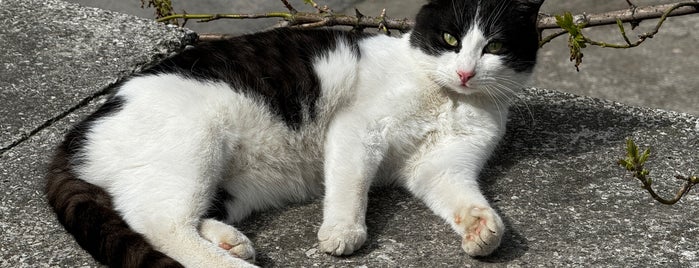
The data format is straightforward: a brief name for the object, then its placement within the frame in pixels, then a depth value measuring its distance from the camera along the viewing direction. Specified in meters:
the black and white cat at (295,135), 2.34
